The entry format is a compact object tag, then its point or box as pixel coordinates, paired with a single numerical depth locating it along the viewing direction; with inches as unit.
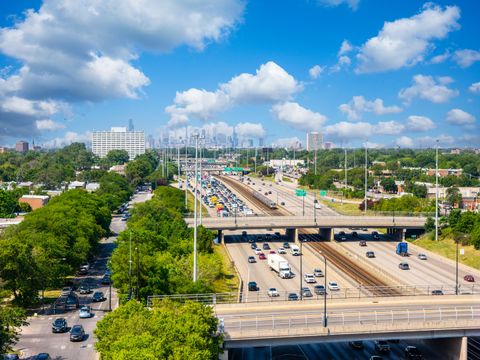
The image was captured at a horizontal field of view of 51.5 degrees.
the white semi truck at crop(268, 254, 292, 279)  2498.8
